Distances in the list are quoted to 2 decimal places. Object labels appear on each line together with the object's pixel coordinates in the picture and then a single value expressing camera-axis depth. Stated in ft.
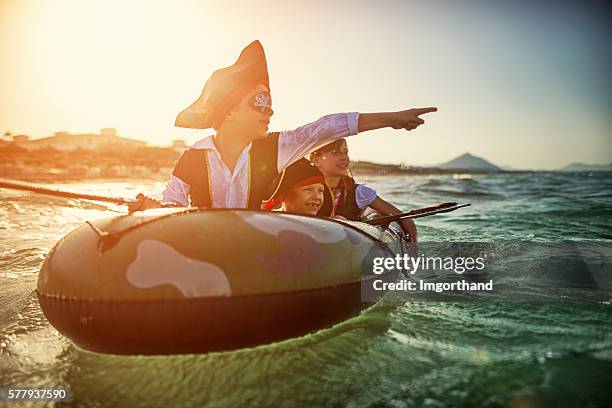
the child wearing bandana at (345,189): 16.70
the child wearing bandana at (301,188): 11.99
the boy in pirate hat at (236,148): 10.23
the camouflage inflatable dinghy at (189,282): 6.65
